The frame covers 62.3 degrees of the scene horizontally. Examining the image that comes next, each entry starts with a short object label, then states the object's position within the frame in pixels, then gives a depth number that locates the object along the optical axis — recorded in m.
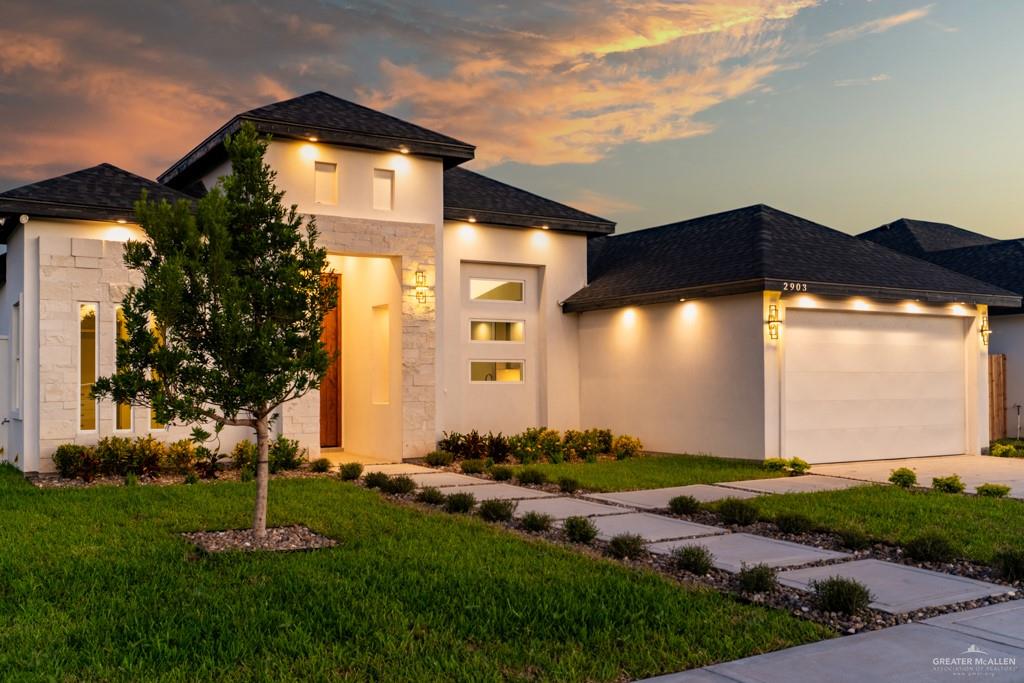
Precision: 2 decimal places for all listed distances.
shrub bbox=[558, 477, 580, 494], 11.53
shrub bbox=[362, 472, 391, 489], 11.52
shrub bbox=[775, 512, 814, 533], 8.60
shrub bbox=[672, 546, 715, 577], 6.73
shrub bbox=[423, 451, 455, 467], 14.67
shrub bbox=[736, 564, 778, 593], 6.05
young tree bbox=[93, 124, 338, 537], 7.48
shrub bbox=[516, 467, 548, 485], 12.41
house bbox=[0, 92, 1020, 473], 12.92
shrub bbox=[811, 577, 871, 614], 5.53
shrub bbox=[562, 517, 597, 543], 7.93
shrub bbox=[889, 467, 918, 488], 11.87
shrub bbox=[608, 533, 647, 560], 7.30
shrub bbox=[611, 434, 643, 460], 16.08
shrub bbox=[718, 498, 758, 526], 8.99
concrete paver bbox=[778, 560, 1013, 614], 5.89
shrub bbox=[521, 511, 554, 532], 8.50
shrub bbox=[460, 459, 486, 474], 13.66
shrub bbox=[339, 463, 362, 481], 12.55
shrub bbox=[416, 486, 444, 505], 10.26
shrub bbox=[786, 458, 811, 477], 13.68
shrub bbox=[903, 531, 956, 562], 7.26
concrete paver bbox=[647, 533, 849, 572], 7.18
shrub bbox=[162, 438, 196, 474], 12.67
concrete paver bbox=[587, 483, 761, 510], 10.57
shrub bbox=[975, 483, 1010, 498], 10.80
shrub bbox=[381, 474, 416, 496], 11.17
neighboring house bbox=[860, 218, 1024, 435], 20.38
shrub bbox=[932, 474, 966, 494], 11.30
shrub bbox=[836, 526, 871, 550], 7.88
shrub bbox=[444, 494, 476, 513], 9.63
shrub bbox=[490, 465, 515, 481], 13.03
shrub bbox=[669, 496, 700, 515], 9.61
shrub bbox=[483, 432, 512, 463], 15.45
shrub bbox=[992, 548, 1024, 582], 6.57
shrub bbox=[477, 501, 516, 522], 9.16
